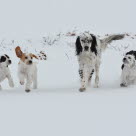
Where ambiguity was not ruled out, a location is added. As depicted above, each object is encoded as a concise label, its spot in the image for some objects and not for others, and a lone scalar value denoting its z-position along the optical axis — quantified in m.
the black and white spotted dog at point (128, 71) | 14.44
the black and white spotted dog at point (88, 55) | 13.62
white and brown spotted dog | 13.69
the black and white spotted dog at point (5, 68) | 13.95
